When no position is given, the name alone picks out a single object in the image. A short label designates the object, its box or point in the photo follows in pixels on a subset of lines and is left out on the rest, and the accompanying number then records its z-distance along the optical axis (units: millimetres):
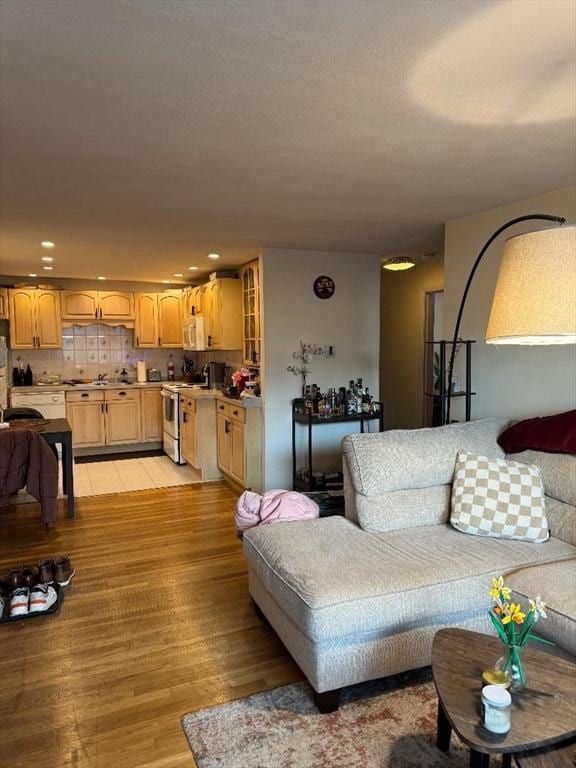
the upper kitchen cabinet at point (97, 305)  6852
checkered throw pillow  2658
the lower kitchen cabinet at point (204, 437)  5613
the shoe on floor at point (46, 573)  3055
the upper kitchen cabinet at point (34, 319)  6555
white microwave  6203
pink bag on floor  2921
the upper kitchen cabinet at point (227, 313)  5754
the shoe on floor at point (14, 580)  2965
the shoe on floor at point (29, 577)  2998
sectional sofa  2041
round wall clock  5043
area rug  1833
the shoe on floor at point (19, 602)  2783
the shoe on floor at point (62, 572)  3109
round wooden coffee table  1376
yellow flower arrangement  1521
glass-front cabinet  5195
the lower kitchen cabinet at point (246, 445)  4941
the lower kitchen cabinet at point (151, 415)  7074
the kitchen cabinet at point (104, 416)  6688
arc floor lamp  1304
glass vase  1535
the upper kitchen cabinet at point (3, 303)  6480
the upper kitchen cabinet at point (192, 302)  6512
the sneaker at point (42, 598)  2814
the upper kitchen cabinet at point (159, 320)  7223
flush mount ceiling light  4519
